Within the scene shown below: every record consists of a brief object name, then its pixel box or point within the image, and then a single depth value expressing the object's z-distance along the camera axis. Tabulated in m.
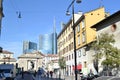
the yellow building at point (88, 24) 21.11
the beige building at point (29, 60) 58.92
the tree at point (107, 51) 13.37
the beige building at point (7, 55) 56.93
